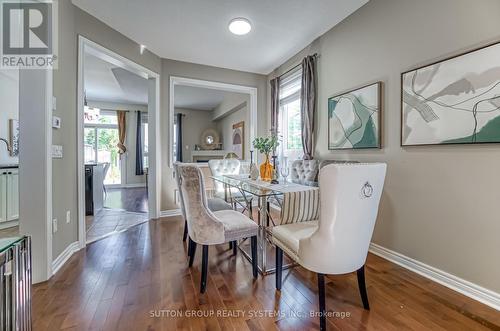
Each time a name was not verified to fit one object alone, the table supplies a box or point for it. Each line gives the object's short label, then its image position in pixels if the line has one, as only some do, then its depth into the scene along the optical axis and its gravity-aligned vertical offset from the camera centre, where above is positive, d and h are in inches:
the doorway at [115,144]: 118.5 +21.7
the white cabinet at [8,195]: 129.6 -18.5
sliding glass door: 287.4 +26.7
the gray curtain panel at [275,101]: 167.8 +47.5
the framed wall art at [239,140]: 242.5 +28.2
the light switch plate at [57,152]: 80.9 +4.4
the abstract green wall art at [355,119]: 95.3 +21.5
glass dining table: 77.6 -12.7
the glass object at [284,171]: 94.8 -2.9
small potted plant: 103.2 -1.9
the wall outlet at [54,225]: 82.4 -22.8
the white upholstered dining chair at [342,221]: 49.2 -13.2
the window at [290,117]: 153.7 +34.4
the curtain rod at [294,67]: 129.7 +64.3
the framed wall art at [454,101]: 62.4 +20.1
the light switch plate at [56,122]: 80.7 +15.2
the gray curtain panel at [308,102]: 131.4 +37.1
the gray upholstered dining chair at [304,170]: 117.7 -3.5
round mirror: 325.4 +34.8
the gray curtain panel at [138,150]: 298.7 +18.2
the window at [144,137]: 301.9 +35.9
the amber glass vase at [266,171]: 107.3 -3.3
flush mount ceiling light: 109.6 +69.7
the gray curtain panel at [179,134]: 312.3 +41.5
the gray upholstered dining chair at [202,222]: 69.0 -18.3
